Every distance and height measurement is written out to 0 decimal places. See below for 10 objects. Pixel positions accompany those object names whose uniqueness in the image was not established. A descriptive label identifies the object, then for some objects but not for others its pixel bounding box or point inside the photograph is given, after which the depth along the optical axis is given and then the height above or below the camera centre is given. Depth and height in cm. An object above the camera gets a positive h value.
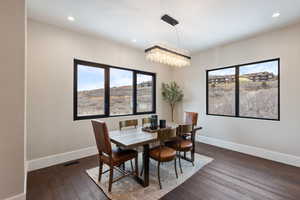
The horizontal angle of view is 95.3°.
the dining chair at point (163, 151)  208 -90
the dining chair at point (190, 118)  353 -50
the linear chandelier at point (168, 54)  249 +86
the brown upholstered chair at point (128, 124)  295 -57
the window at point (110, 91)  338 +21
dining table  199 -64
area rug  197 -139
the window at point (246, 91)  324 +22
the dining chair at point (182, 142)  243 -91
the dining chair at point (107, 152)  201 -89
